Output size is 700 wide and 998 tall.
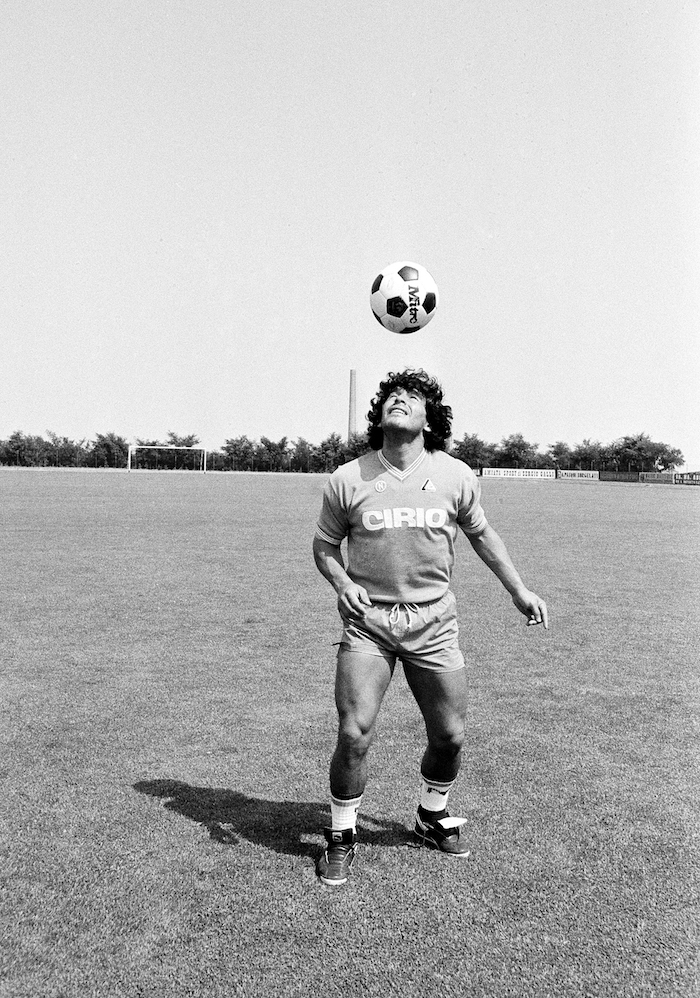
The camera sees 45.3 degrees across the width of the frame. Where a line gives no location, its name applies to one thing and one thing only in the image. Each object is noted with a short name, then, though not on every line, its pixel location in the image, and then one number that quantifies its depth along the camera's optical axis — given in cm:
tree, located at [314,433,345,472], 11681
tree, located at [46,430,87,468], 11175
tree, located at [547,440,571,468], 12506
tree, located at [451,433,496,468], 11856
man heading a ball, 385
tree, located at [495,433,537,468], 12275
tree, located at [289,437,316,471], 12112
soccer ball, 490
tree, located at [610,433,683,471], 11088
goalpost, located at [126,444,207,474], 10988
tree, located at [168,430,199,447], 13138
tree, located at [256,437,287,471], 12144
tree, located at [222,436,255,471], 12138
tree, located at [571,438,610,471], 11874
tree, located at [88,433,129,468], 11425
